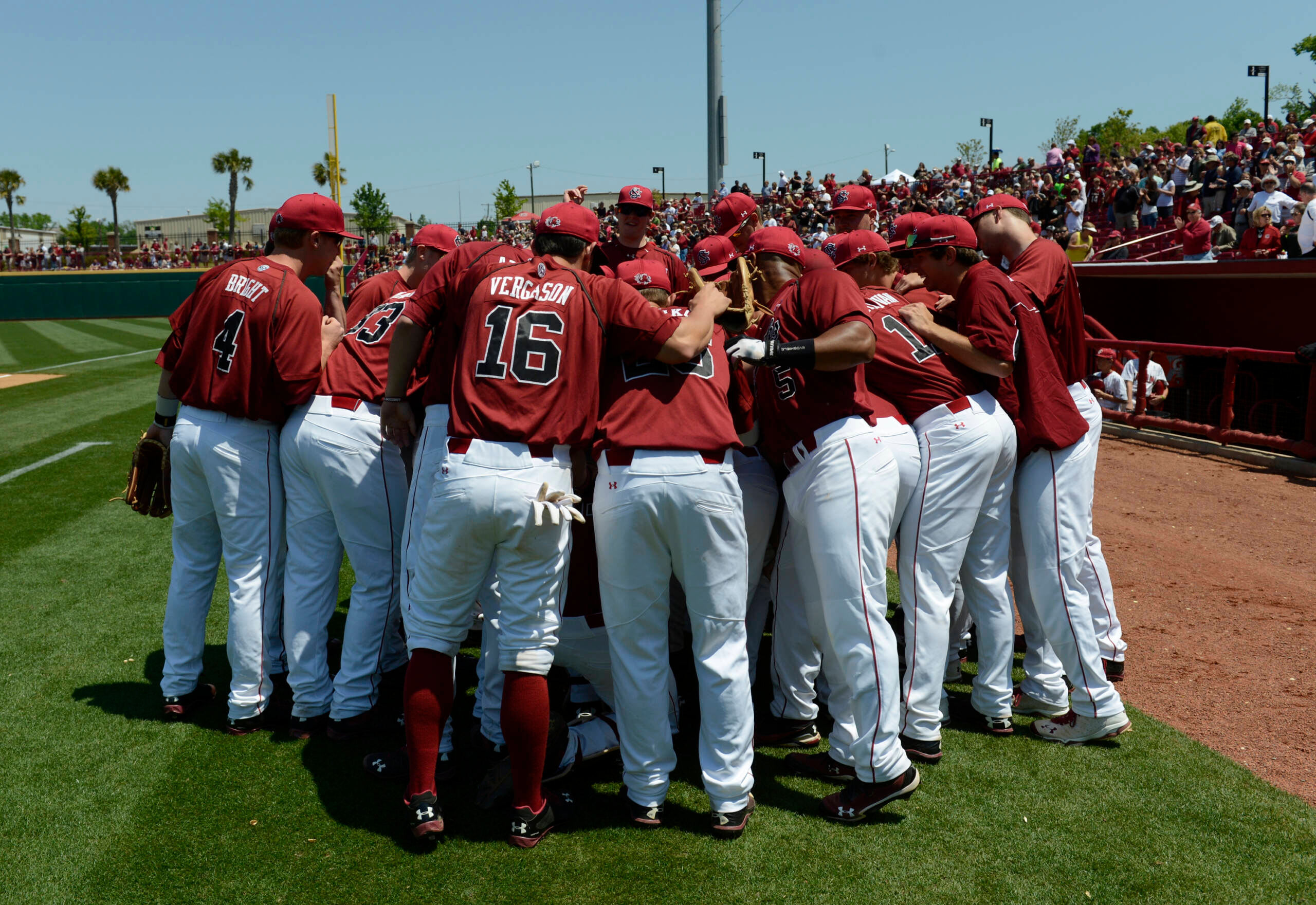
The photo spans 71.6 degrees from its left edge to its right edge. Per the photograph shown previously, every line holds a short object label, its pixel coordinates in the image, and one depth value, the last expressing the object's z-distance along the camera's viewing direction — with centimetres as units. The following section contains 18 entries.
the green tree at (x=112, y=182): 7819
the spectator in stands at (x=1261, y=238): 1256
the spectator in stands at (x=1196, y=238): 1376
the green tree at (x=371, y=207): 5641
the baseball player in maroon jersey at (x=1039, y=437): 386
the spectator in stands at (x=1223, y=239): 1351
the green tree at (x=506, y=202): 5397
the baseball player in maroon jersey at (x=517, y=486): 311
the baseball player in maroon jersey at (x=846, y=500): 335
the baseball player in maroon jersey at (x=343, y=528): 395
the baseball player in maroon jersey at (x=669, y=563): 318
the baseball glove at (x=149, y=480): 445
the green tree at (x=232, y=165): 7288
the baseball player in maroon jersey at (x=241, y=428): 395
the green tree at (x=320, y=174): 7106
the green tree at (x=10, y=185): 8131
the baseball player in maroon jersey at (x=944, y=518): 375
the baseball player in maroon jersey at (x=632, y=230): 546
